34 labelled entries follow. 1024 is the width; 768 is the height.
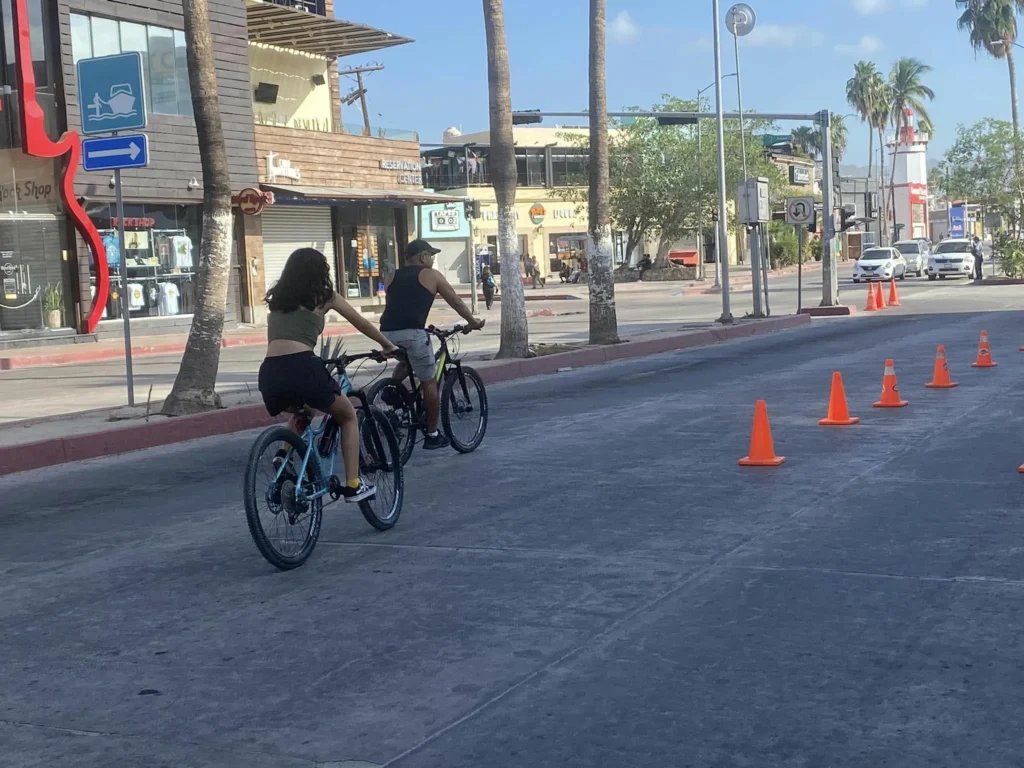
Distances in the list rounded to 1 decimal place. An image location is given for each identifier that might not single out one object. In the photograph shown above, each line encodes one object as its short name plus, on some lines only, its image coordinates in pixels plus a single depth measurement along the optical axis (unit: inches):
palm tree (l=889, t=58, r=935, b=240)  4018.2
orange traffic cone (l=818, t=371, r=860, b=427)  457.4
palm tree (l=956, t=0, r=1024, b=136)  2886.3
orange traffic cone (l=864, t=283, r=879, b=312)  1345.1
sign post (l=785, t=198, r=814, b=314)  1186.6
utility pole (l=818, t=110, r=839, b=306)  1291.8
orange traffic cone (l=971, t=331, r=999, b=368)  652.1
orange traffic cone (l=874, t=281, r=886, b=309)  1378.4
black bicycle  387.5
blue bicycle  260.7
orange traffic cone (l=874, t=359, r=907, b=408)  499.8
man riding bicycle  391.2
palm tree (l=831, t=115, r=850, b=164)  4439.0
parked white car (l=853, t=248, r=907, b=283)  2092.8
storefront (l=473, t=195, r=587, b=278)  3016.7
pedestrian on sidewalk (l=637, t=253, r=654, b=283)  2571.4
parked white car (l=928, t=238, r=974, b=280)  2111.2
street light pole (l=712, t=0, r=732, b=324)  1104.2
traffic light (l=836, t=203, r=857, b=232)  1302.9
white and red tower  4874.5
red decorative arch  1058.1
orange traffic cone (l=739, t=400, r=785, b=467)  377.7
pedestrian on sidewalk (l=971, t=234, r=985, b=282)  1926.7
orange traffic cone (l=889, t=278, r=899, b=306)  1427.9
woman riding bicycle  271.9
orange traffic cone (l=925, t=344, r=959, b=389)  565.5
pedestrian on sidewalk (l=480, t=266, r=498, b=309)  1754.4
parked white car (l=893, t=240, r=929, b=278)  2353.6
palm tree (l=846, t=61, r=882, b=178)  4042.8
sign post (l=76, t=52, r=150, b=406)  534.3
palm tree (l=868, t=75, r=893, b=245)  4050.2
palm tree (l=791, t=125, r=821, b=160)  4554.6
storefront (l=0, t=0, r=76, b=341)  1084.5
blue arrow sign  534.6
